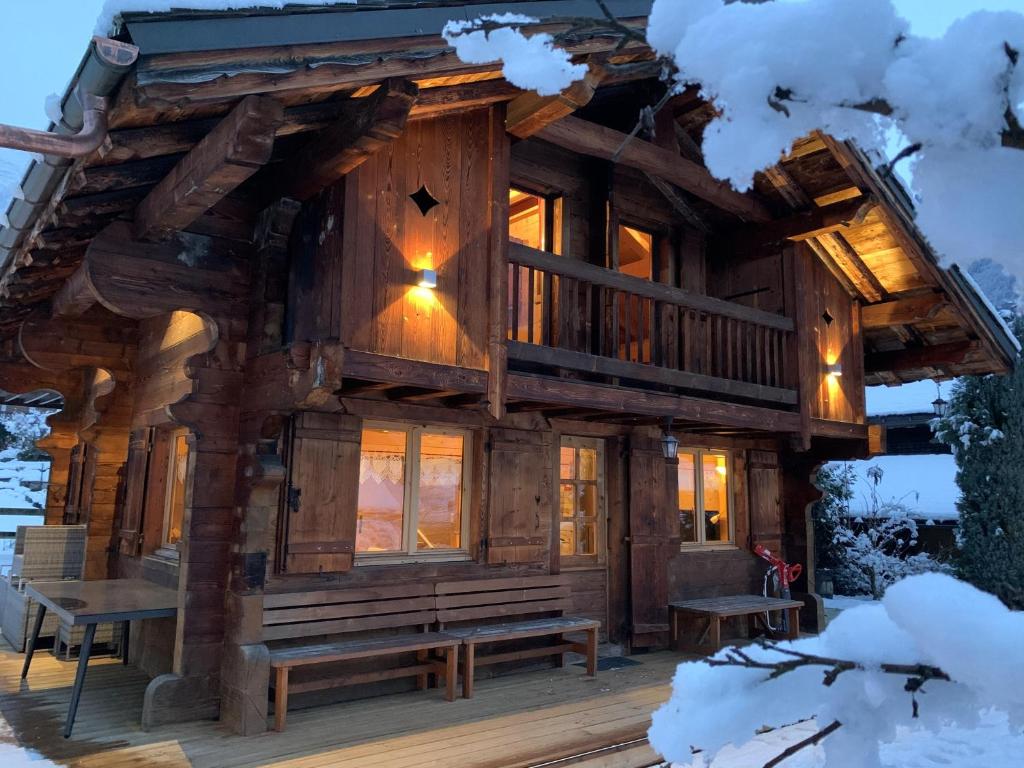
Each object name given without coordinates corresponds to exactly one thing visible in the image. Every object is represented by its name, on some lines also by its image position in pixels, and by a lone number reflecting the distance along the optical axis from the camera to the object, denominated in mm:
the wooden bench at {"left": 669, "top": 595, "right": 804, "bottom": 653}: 7879
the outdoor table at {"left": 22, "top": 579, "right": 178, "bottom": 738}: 5121
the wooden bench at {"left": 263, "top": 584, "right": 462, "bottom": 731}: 5410
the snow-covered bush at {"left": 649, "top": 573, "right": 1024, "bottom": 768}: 888
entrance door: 7789
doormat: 7245
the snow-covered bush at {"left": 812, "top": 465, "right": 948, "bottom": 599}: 13320
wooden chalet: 4562
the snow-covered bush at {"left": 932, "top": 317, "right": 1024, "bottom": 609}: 10977
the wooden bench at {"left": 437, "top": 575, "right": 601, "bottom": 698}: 6277
